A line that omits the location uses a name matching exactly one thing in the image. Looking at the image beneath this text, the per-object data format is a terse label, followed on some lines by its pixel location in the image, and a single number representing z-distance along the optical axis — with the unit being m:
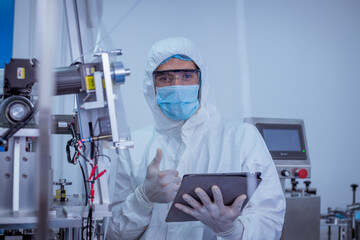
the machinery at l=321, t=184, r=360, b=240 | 2.17
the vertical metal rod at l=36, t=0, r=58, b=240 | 0.63
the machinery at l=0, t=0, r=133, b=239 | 0.86
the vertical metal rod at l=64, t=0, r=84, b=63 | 1.04
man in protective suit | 1.32
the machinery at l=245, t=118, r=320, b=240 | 1.90
